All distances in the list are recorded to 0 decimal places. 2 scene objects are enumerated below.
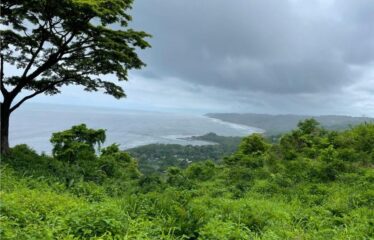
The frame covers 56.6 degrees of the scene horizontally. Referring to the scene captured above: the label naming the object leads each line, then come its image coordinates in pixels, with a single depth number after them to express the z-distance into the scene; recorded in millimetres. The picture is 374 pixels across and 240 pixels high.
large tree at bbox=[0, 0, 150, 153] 13383
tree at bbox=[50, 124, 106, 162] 18469
